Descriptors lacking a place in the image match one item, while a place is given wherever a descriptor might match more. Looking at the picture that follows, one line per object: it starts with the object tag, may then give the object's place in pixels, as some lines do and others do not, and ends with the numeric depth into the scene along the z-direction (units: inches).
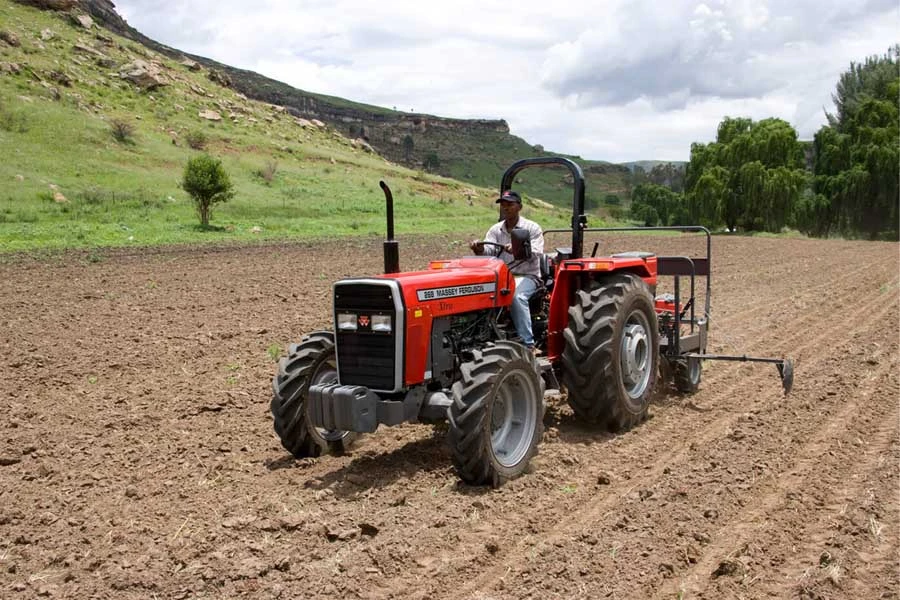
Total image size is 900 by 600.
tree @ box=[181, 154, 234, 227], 1080.8
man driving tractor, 243.0
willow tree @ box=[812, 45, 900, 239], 1533.0
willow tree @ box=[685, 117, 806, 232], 1571.1
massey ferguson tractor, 199.5
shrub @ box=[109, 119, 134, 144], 1689.2
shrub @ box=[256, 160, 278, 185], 1718.8
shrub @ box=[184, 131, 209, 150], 1892.2
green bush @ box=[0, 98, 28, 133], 1535.9
